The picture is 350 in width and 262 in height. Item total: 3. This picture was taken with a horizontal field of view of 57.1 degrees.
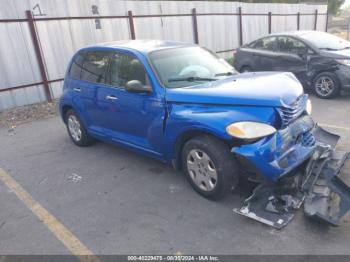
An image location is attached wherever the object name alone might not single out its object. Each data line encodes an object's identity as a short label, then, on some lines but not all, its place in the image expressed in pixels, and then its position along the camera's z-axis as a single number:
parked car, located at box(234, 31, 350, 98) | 7.52
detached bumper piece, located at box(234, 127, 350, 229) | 3.00
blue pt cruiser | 3.23
